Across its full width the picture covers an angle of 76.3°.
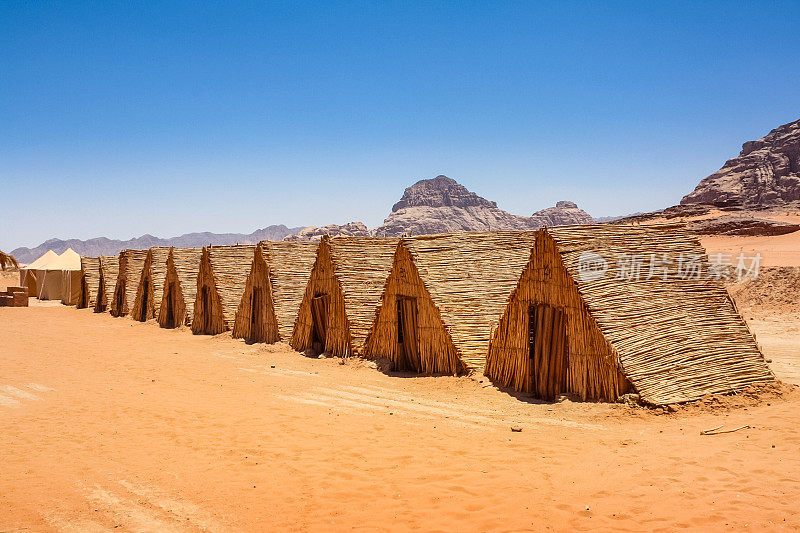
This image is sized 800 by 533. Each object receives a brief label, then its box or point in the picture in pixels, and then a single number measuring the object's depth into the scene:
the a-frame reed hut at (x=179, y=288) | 18.55
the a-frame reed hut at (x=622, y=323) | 7.34
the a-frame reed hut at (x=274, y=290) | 14.34
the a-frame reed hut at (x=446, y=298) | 10.22
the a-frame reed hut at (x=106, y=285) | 25.05
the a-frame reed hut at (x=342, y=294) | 12.19
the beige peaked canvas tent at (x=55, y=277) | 29.89
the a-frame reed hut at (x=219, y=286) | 16.31
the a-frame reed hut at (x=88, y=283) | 27.00
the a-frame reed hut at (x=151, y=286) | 20.66
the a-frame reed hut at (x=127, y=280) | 22.97
